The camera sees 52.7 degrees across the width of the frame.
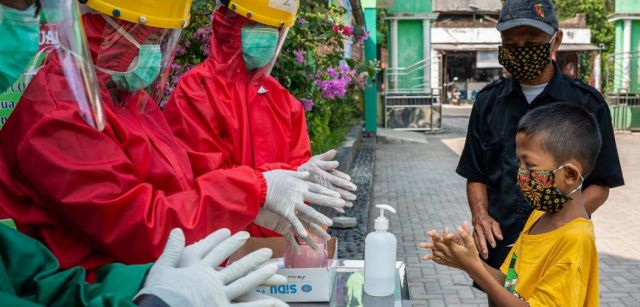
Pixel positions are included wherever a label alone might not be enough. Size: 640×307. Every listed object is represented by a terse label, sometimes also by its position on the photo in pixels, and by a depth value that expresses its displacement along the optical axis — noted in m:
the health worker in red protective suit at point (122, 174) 1.53
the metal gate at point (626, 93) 16.00
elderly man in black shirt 2.46
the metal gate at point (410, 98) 16.98
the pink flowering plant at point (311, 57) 4.84
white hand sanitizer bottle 2.06
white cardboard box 1.97
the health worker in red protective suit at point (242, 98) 2.65
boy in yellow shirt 1.85
